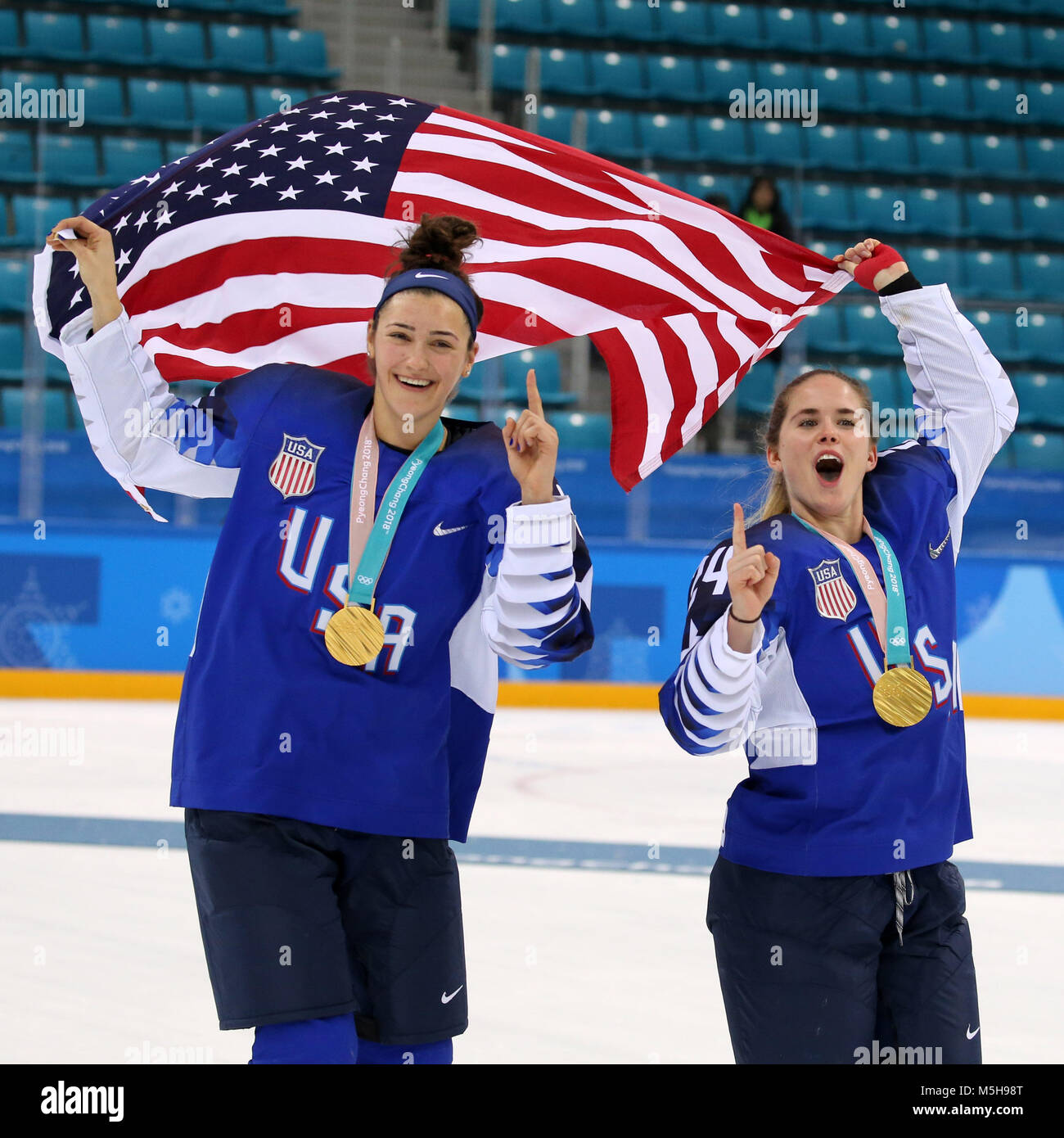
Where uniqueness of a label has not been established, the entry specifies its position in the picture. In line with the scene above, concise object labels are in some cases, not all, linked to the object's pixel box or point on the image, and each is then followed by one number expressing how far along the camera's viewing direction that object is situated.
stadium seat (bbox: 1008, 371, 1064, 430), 11.97
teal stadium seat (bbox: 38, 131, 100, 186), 11.20
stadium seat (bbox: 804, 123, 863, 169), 14.09
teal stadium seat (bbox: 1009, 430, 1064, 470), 10.80
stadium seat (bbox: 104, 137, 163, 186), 12.06
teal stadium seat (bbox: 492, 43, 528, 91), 13.69
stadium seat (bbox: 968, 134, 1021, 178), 14.55
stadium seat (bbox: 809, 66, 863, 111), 14.69
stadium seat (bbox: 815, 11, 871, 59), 15.38
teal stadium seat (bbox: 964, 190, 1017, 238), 13.66
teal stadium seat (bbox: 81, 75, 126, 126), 12.85
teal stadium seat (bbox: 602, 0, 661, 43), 14.83
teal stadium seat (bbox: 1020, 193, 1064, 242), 13.98
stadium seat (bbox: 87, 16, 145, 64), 13.55
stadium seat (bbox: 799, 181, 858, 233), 13.02
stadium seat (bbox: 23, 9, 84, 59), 13.30
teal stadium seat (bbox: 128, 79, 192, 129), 12.99
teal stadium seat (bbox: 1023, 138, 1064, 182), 14.67
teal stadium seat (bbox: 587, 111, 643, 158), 13.28
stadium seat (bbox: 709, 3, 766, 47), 15.16
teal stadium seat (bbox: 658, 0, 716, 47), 14.94
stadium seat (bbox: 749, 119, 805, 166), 14.05
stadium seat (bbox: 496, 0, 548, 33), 14.54
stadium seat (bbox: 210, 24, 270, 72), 13.76
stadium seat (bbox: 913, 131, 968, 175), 14.37
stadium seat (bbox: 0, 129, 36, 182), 11.92
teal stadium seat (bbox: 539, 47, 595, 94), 14.09
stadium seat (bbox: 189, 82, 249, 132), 12.97
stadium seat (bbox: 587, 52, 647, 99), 14.41
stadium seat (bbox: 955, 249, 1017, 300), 13.05
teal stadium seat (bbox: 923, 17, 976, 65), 15.50
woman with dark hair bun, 2.30
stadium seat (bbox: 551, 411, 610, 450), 10.10
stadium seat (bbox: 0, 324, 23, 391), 9.59
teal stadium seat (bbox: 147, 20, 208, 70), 13.65
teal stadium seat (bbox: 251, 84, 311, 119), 12.84
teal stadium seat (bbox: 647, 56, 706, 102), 14.54
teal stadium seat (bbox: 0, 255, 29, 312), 10.05
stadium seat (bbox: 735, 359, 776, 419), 10.26
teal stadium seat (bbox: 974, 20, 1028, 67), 15.59
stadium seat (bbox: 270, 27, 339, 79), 13.85
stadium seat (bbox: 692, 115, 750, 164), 13.91
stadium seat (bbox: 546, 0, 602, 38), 14.77
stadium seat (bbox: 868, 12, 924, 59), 15.40
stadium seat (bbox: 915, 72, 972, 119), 15.05
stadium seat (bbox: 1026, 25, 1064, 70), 15.65
